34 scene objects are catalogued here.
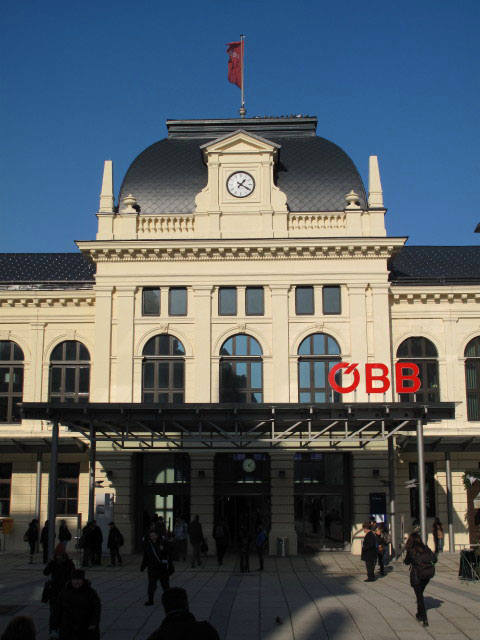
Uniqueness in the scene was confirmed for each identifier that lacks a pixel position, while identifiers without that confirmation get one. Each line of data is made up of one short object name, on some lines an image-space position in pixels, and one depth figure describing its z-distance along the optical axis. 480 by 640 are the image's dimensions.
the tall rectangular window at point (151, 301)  36.19
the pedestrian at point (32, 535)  30.57
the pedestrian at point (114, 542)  28.94
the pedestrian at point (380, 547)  24.89
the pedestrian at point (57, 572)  14.01
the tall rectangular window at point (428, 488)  35.16
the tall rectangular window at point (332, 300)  35.94
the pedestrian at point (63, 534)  31.19
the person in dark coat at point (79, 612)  10.50
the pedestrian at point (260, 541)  27.17
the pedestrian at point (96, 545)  28.12
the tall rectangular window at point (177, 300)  36.16
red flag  42.56
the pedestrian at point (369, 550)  23.84
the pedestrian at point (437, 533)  32.38
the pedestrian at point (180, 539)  30.94
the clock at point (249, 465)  35.22
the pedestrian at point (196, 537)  28.83
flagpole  43.12
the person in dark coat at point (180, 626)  7.71
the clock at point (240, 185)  36.84
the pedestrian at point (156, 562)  18.86
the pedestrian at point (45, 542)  27.94
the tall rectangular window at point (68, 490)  36.03
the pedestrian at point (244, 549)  26.73
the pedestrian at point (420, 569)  16.34
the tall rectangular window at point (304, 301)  35.91
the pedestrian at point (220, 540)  29.88
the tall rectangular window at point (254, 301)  36.00
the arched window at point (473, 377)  36.69
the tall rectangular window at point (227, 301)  36.00
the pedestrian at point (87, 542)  27.92
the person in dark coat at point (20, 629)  7.38
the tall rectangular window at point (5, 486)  36.44
